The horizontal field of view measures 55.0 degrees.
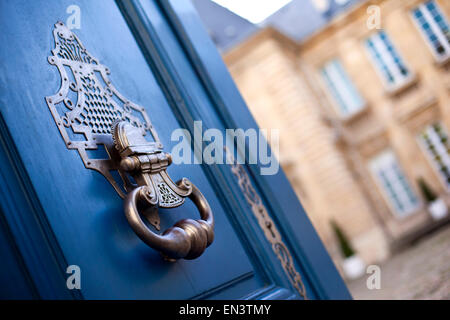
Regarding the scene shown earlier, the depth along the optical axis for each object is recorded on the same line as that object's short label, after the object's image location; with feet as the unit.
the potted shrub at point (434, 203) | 35.01
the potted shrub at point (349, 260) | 33.40
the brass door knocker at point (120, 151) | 2.89
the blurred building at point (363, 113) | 35.91
